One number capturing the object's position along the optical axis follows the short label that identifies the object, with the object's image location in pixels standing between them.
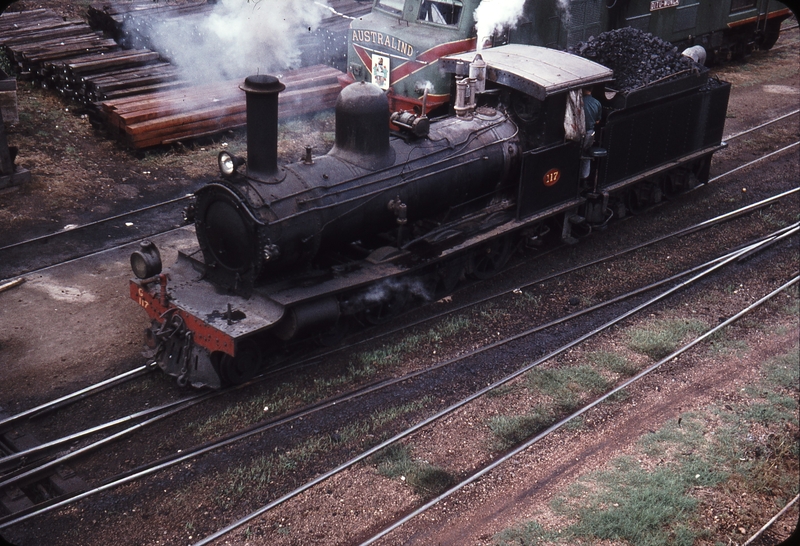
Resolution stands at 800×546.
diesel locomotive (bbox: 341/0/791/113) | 13.79
